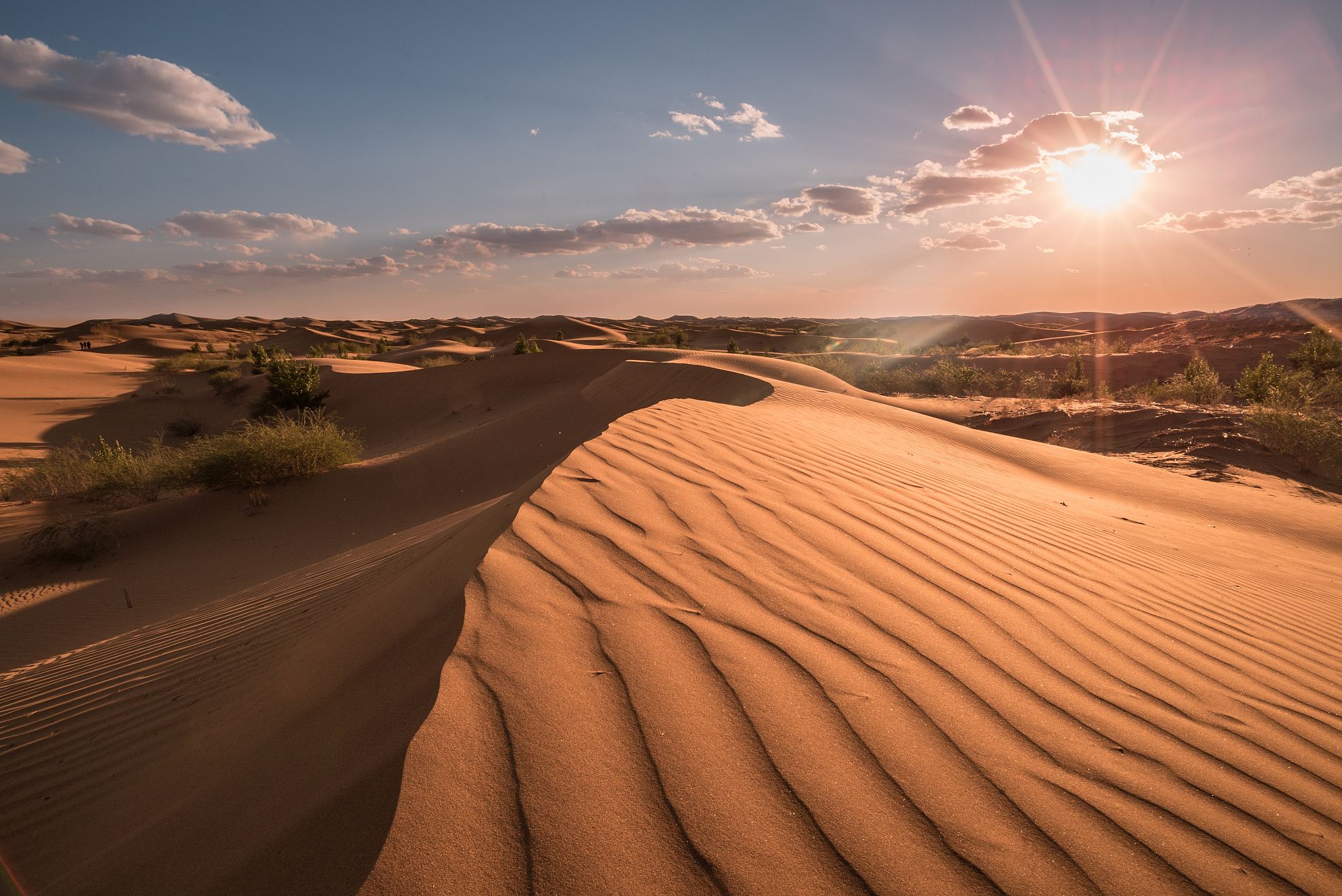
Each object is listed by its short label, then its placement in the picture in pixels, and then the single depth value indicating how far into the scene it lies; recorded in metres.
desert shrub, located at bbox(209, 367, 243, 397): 18.09
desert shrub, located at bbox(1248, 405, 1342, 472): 7.61
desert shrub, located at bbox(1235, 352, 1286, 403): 11.37
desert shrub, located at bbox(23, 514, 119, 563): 6.17
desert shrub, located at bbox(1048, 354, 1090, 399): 14.47
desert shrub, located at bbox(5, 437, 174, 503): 8.02
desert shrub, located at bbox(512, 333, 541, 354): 21.98
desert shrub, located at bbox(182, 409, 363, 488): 7.70
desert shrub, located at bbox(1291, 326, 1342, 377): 15.05
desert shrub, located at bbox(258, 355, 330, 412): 15.52
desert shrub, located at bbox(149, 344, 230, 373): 23.83
